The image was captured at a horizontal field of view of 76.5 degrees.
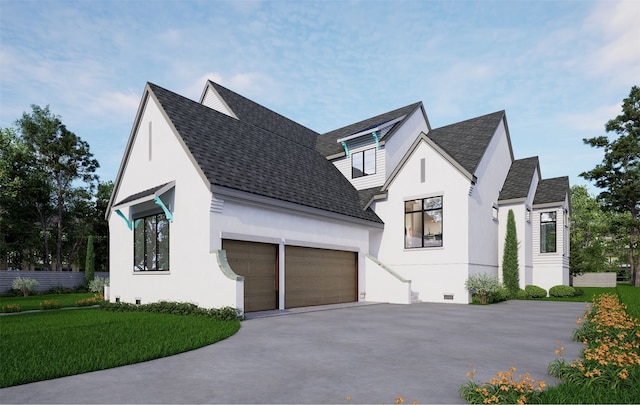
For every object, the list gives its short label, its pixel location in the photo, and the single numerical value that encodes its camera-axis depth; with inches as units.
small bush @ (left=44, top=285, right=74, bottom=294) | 1198.9
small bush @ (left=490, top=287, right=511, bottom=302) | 800.3
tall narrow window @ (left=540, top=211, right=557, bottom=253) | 1029.2
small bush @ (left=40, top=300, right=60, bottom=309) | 703.9
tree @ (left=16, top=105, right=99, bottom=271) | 1526.8
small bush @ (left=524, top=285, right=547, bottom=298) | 934.4
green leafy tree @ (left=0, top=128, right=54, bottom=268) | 1422.2
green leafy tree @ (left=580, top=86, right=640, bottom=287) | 1316.4
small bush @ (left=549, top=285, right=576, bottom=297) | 943.7
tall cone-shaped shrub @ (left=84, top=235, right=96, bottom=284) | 1288.1
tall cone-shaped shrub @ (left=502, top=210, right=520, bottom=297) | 911.0
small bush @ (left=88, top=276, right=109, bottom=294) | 1083.9
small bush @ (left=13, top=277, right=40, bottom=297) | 1110.5
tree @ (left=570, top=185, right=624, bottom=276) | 1836.9
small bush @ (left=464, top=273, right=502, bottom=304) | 768.3
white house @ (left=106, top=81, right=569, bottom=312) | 595.8
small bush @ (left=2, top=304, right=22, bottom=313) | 663.7
